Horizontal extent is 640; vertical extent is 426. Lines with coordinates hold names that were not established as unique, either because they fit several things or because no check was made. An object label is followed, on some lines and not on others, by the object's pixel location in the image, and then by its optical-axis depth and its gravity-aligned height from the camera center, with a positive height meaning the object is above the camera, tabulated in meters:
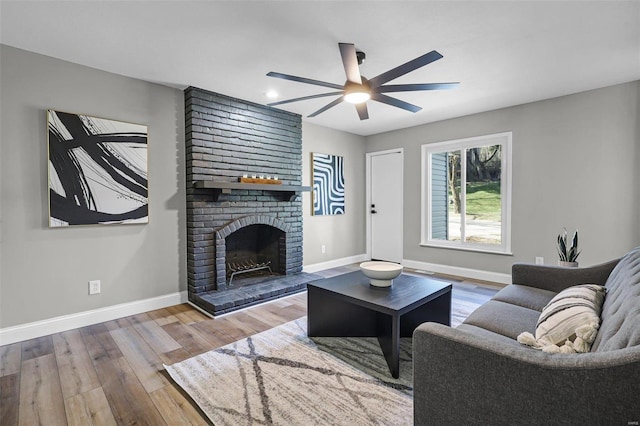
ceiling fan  1.95 +0.91
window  4.19 +0.18
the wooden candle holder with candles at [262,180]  3.71 +0.33
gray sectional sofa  0.84 -0.56
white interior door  5.32 +0.01
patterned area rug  1.63 -1.12
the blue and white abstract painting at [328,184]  4.92 +0.36
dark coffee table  2.32 -0.87
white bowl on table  2.28 -0.51
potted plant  2.93 -0.50
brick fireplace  3.38 +0.03
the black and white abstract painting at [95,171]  2.66 +0.33
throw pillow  1.21 -0.52
